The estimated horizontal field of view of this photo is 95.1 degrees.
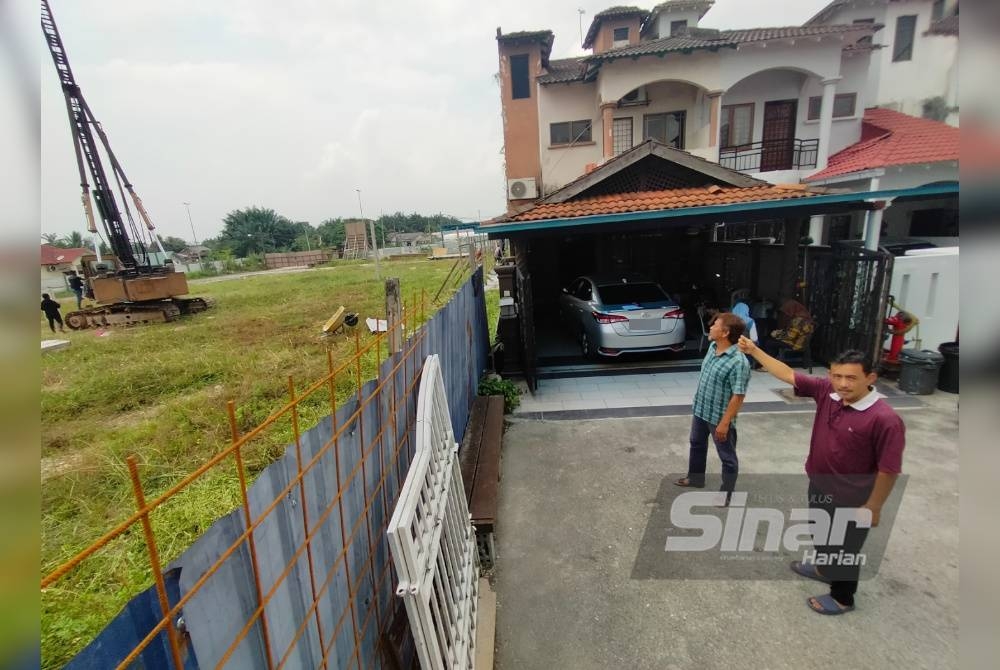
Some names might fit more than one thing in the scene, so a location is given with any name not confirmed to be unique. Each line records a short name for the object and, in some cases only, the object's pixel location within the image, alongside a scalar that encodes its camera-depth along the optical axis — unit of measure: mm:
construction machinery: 12781
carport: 6484
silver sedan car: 7352
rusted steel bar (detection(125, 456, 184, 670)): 1029
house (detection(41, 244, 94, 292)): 40209
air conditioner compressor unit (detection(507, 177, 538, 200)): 17469
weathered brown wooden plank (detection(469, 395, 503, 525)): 3469
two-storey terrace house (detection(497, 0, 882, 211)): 15039
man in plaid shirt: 3551
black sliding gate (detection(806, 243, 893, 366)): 6332
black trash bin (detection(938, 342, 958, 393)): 6059
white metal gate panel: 2059
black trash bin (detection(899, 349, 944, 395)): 6055
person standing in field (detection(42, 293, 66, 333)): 12227
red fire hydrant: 6402
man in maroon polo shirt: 2576
